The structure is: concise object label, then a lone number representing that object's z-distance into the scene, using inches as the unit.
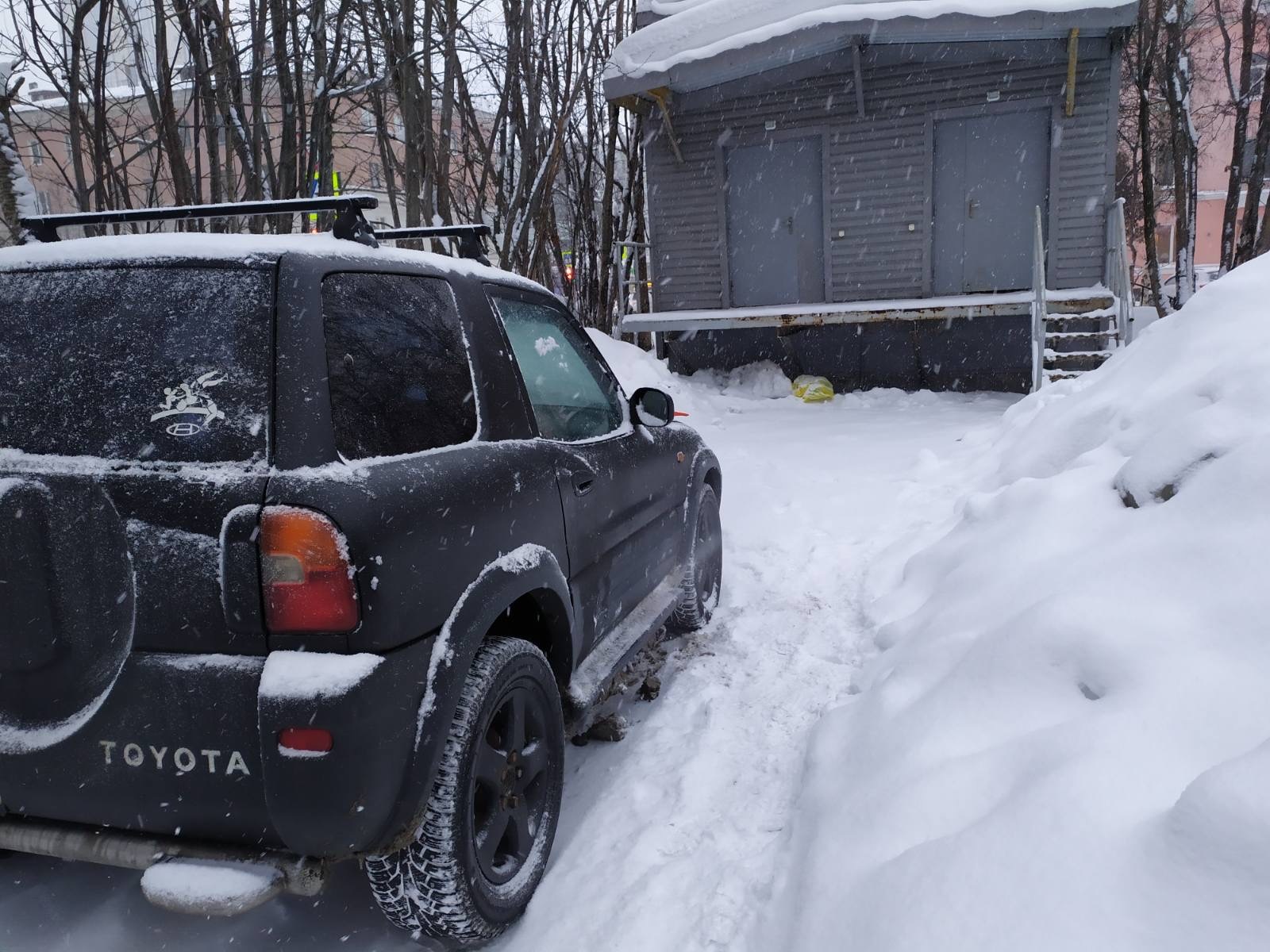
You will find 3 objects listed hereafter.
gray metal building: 475.2
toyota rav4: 69.6
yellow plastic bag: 513.3
